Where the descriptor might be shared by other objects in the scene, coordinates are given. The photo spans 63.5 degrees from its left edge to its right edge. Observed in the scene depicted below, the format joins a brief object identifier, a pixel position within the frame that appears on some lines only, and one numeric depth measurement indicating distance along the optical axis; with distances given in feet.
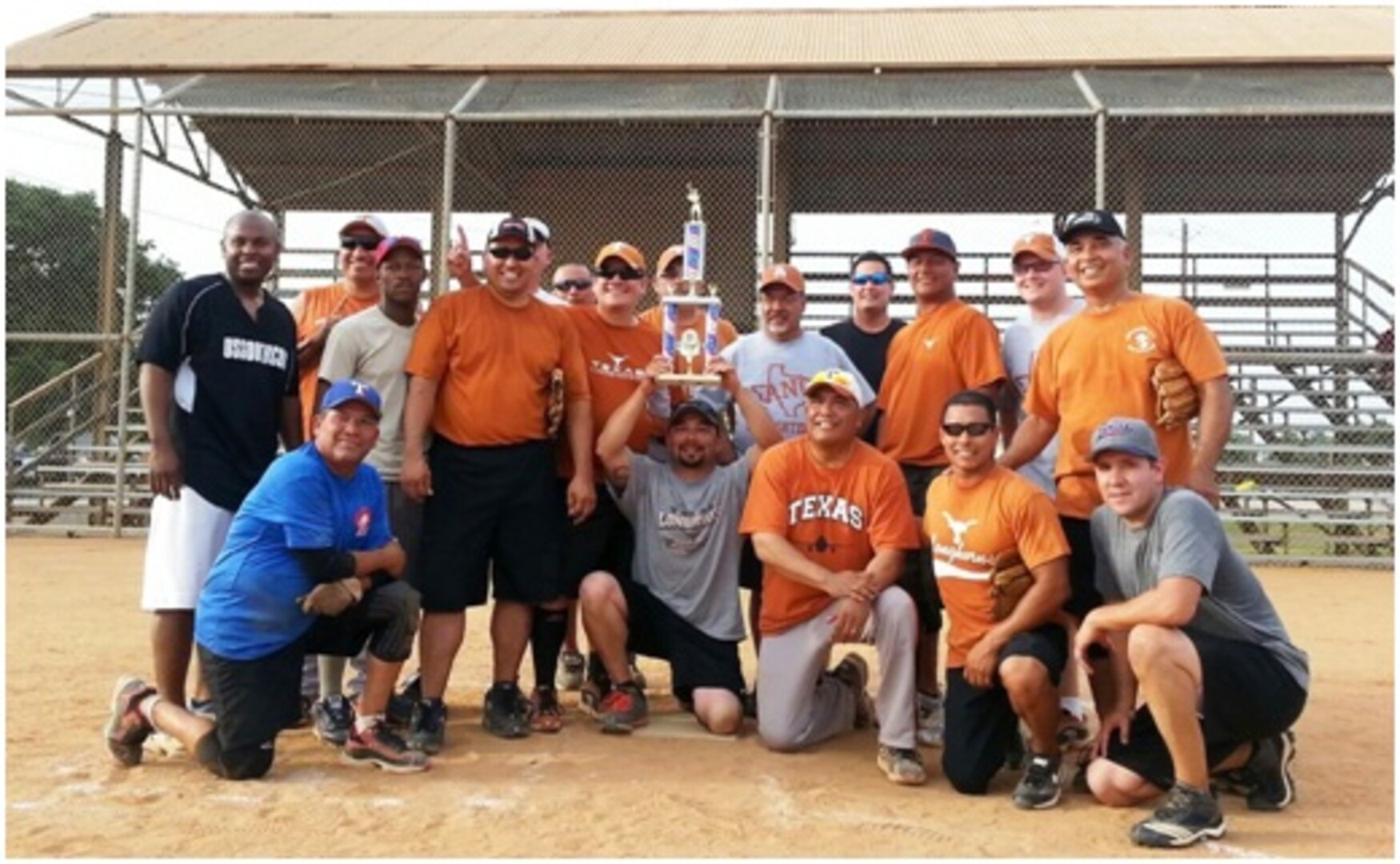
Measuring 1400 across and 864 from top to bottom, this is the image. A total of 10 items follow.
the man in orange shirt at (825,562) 13.79
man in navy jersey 13.70
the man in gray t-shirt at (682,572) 15.21
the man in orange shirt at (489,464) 14.37
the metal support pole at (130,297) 36.32
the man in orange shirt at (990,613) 12.43
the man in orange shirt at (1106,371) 12.65
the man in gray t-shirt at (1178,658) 11.34
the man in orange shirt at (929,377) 15.07
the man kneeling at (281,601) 12.71
